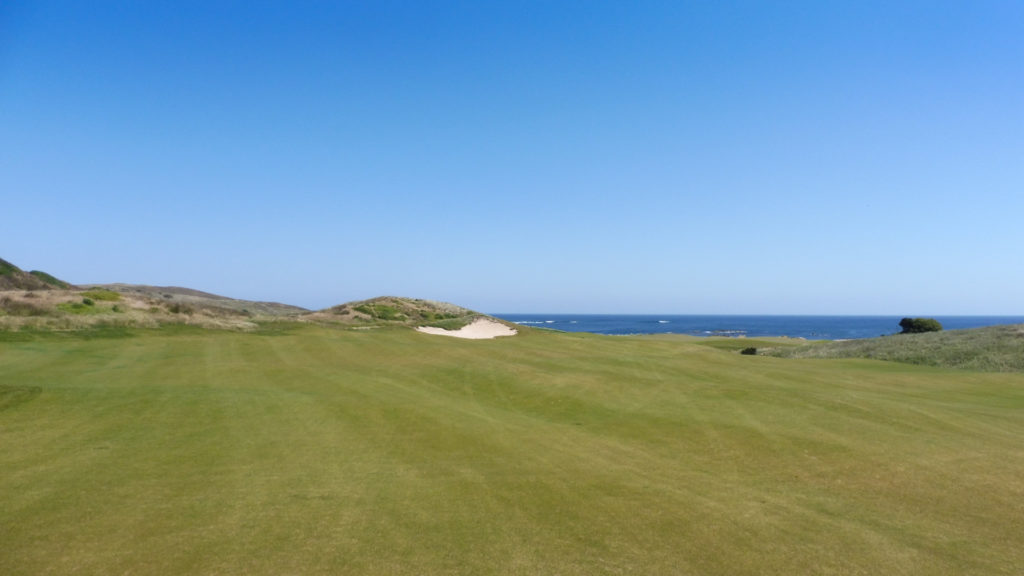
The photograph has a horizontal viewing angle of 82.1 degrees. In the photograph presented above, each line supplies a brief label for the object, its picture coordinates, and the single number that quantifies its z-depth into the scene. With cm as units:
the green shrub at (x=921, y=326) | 5195
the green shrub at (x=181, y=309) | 3916
